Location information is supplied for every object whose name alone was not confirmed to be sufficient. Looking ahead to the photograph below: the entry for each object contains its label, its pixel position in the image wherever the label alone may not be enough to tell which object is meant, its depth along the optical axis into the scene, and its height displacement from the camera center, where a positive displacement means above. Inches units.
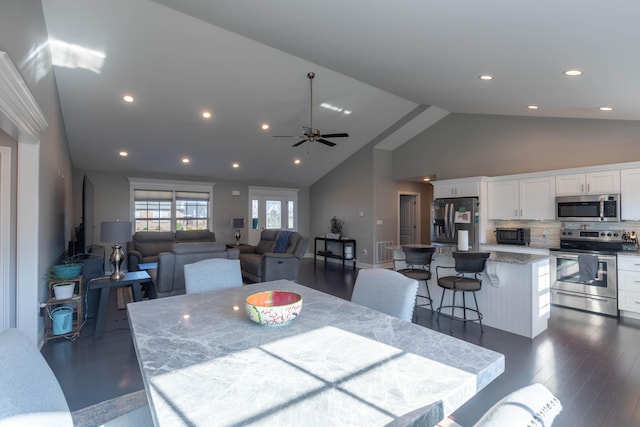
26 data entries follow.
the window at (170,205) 305.7 +14.3
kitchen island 132.7 -34.2
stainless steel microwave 164.7 +5.7
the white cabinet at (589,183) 166.2 +19.6
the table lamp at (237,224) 334.3 -5.6
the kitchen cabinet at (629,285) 150.1 -33.2
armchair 215.6 -30.2
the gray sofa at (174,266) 165.9 -25.5
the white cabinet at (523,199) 192.7 +12.8
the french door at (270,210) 365.4 +10.8
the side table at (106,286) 134.6 -30.4
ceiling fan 194.5 +53.0
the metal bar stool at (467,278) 133.9 -28.1
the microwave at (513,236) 205.8 -12.1
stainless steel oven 157.8 -28.7
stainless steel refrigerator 223.8 -0.6
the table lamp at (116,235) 146.9 -7.7
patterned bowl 56.2 -17.4
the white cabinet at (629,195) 158.6 +11.9
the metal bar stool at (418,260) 151.6 -20.5
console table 320.8 -36.0
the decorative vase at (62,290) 128.4 -29.4
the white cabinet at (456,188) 225.6 +23.0
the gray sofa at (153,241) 256.9 -21.2
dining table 32.7 -20.2
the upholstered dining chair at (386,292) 69.5 -17.7
